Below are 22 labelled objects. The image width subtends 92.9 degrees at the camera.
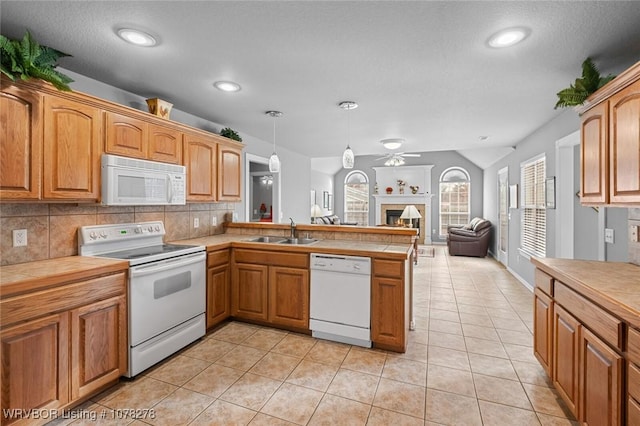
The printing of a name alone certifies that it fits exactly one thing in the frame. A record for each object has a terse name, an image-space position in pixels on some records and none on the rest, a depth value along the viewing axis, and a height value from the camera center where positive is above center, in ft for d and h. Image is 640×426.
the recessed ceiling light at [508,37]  6.06 +3.65
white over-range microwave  7.82 +0.84
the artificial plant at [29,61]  5.68 +2.93
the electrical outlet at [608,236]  8.50 -0.62
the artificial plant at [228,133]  12.60 +3.27
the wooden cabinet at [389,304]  8.60 -2.63
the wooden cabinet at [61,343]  5.29 -2.63
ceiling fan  16.42 +3.80
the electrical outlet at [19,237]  6.84 -0.60
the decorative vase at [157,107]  9.47 +3.29
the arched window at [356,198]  35.88 +1.74
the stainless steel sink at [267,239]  11.48 -1.06
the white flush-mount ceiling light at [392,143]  16.42 +3.80
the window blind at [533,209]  13.97 +0.23
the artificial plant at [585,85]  7.07 +3.01
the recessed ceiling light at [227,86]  8.94 +3.79
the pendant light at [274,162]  11.73 +1.95
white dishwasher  8.94 -2.61
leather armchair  24.35 -2.22
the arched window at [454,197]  31.78 +1.67
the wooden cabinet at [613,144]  5.67 +1.47
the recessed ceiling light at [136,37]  6.20 +3.68
